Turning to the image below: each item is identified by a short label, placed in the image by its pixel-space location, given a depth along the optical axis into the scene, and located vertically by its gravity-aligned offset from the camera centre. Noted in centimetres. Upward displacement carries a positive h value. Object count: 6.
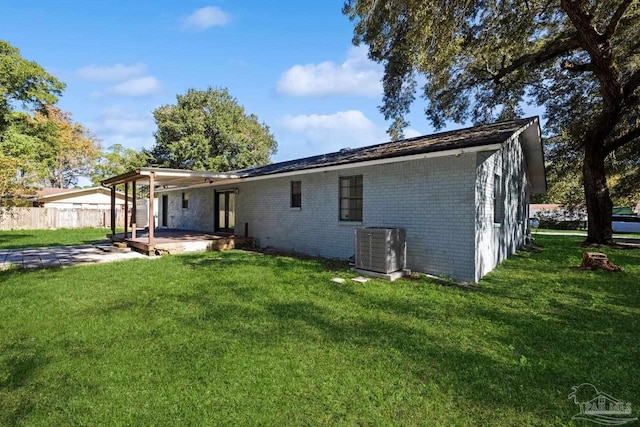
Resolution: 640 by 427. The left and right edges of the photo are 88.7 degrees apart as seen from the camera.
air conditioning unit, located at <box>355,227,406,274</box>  723 -91
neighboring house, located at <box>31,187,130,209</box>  2583 +90
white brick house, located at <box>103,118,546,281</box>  704 +38
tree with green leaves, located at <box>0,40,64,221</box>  1748 +696
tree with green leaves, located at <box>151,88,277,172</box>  3005 +717
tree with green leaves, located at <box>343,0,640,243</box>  820 +512
